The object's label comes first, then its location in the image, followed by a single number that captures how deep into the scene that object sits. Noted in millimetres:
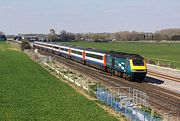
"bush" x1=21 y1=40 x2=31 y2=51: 132000
